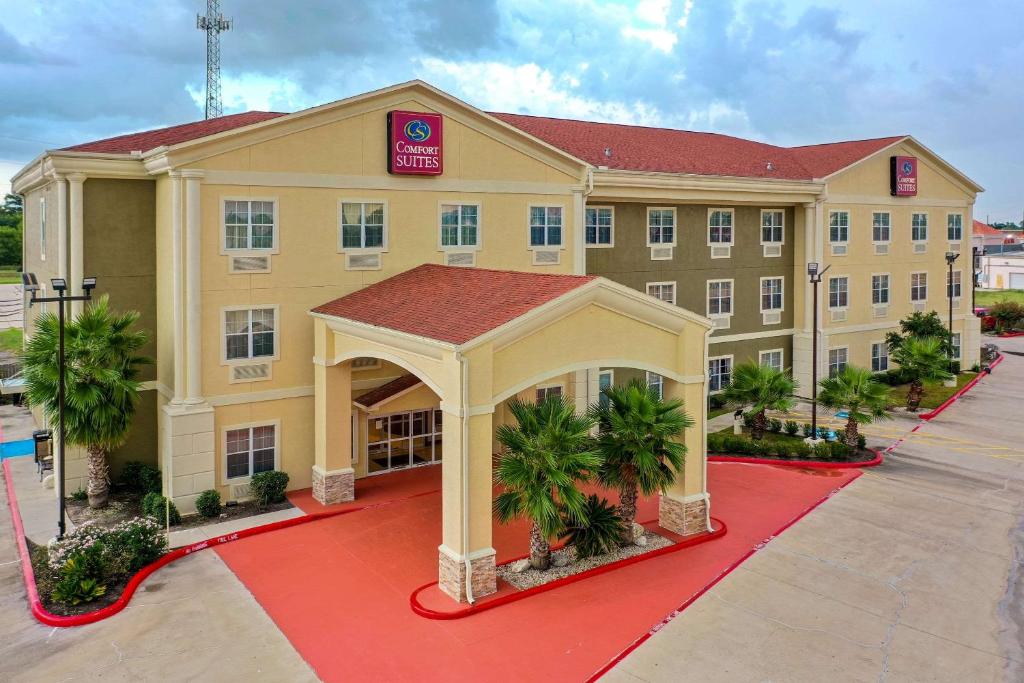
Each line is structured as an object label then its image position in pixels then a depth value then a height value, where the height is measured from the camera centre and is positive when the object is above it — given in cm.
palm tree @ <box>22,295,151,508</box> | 1931 -98
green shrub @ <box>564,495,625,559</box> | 1736 -415
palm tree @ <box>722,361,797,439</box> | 2711 -183
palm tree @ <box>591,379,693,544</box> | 1745 -228
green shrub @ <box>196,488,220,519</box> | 1997 -409
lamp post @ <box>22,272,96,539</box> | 1723 -42
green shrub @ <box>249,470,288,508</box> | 2078 -385
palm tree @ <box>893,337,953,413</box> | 3219 -116
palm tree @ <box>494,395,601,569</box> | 1559 -249
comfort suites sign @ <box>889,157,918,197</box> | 3722 +715
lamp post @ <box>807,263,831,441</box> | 2764 -57
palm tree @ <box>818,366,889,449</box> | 2633 -199
